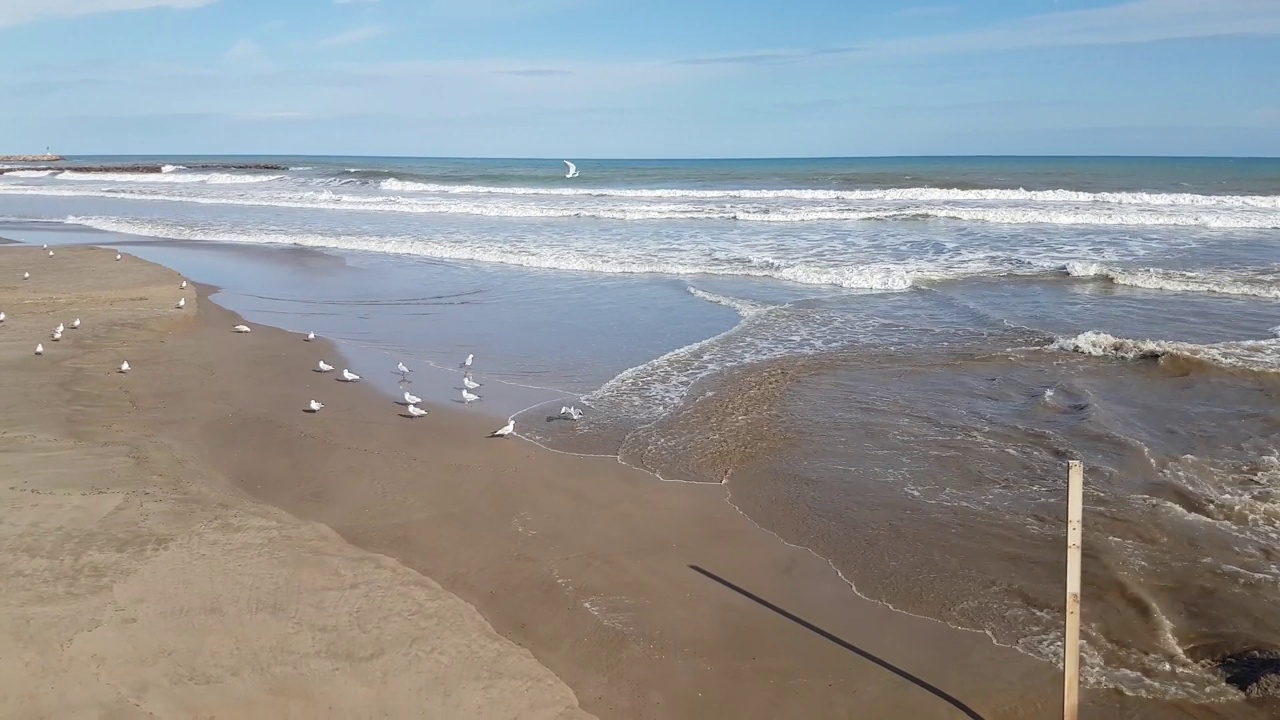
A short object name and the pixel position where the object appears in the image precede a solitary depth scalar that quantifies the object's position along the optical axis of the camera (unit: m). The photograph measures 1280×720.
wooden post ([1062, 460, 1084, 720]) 3.24
